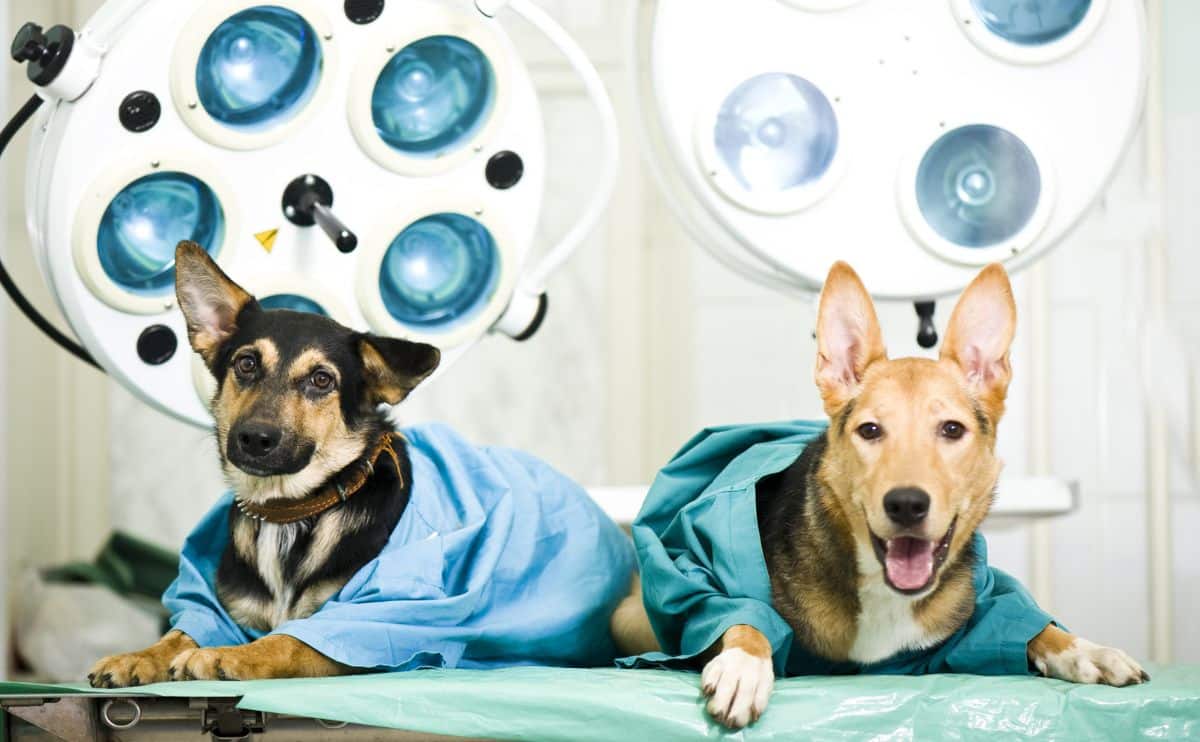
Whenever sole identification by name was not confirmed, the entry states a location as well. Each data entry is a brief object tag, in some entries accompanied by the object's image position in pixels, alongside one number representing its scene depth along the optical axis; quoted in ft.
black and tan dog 6.02
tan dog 5.39
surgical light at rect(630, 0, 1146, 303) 7.79
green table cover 5.19
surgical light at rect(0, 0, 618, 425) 6.86
